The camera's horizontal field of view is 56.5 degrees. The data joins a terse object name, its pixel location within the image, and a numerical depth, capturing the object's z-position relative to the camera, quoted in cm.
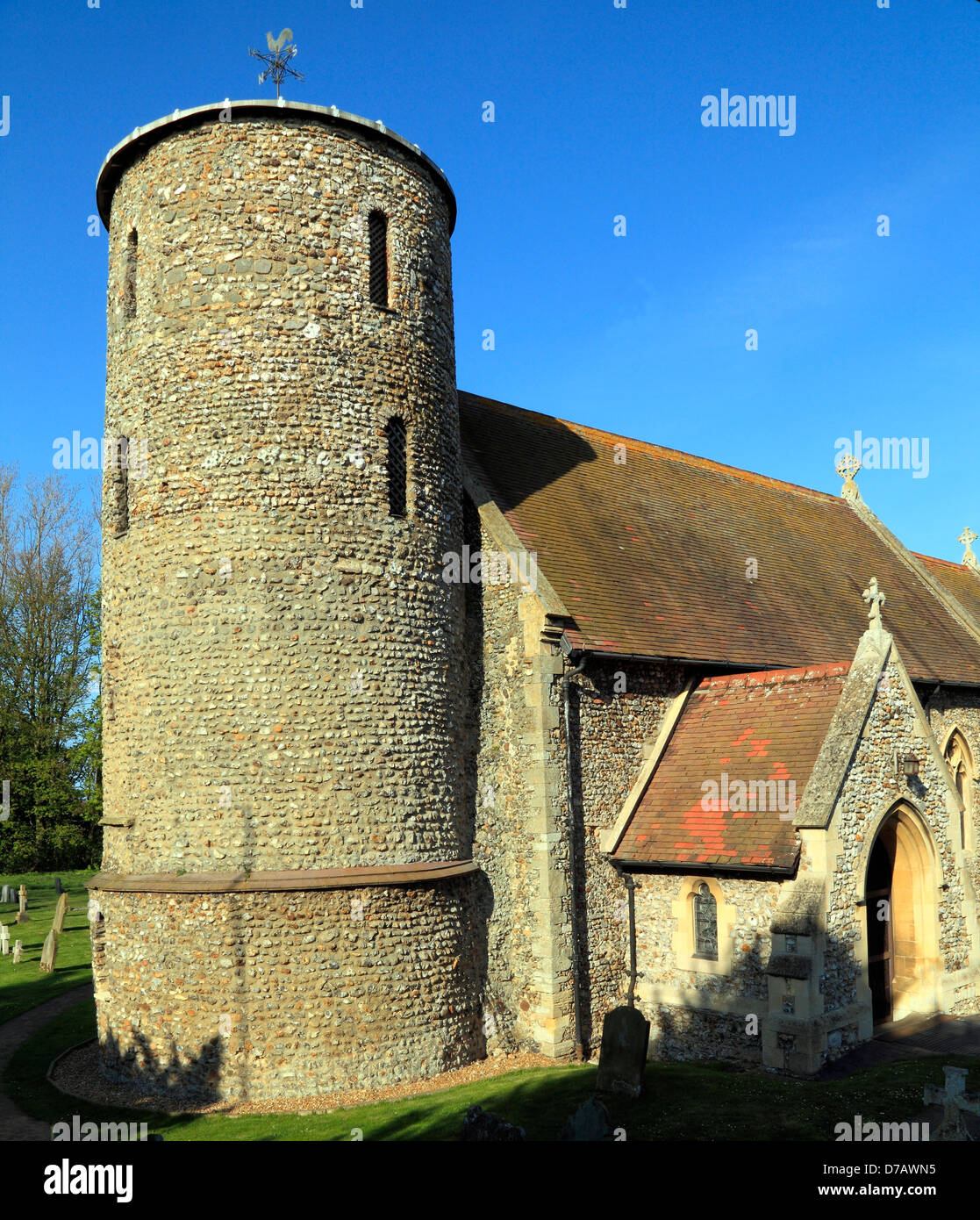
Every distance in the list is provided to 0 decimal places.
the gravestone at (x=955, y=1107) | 820
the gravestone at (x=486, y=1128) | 827
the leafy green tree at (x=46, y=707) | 3572
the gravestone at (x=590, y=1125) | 838
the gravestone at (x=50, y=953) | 1914
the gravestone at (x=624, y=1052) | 1030
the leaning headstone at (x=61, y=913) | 2035
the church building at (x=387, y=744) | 1160
